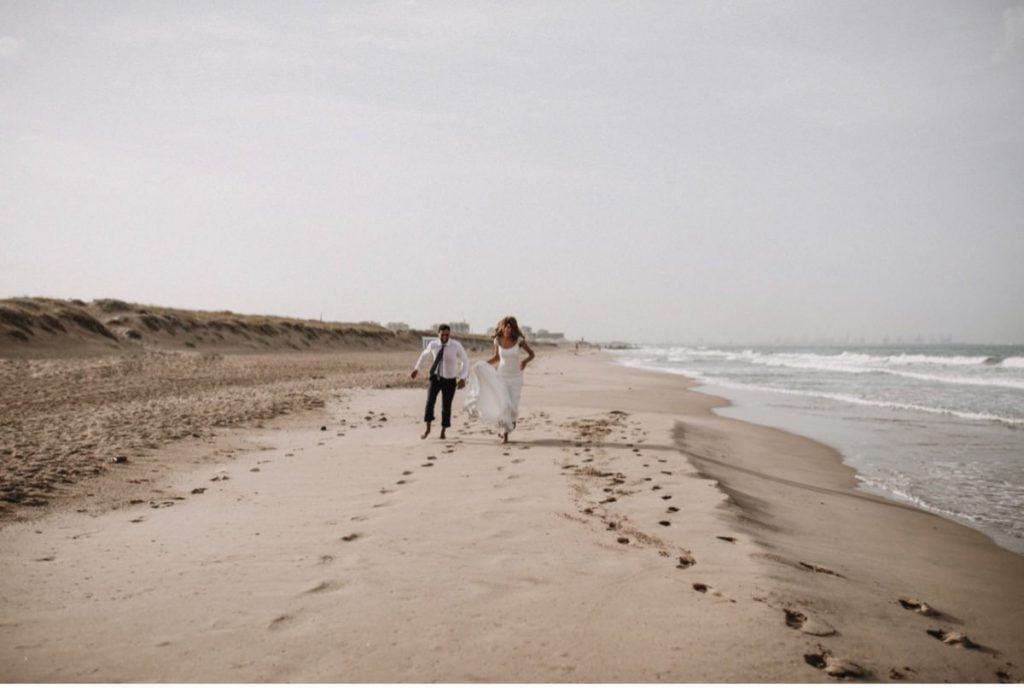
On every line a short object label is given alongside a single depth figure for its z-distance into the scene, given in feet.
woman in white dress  34.78
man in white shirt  36.11
